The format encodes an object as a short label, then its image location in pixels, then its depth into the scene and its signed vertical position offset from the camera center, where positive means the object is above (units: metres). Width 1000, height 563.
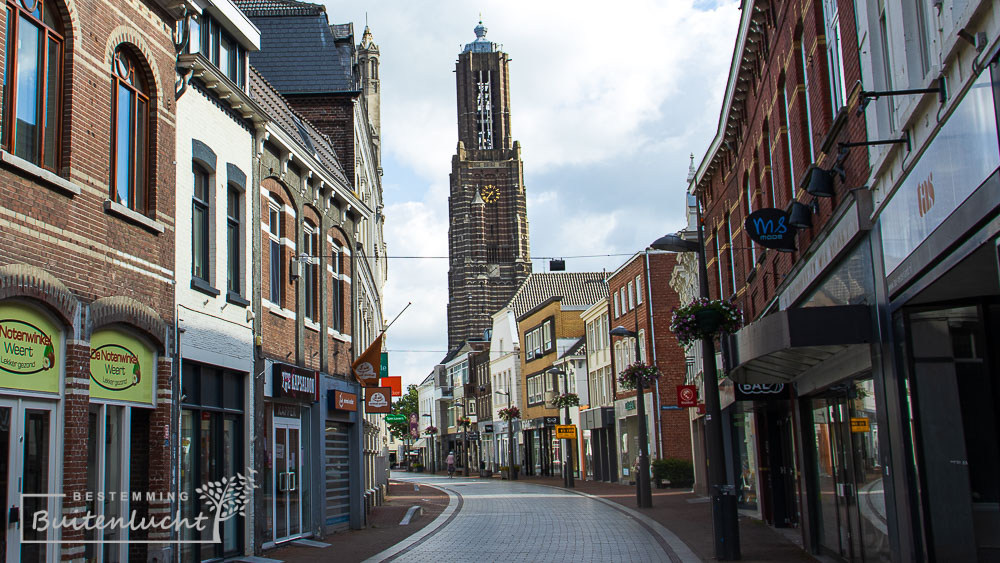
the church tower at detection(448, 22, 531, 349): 116.50 +24.20
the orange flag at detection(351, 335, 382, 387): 22.25 +1.93
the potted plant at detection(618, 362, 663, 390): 33.41 +2.22
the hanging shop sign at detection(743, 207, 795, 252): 13.60 +2.76
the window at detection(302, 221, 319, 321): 20.34 +3.72
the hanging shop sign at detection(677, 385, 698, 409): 29.44 +1.25
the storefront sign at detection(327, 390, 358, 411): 20.81 +1.12
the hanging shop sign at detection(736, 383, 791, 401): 17.08 +0.78
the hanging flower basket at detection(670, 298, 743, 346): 15.86 +1.86
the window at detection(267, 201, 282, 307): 18.24 +3.72
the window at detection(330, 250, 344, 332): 22.14 +3.46
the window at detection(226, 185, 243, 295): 16.11 +3.40
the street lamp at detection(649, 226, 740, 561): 14.41 -0.33
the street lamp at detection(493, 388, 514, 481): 67.44 +0.40
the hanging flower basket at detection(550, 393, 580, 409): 48.62 +2.15
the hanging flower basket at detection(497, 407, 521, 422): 64.06 +2.15
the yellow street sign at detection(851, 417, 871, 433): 11.18 +0.08
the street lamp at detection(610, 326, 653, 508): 28.48 -0.91
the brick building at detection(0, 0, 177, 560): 9.73 +2.21
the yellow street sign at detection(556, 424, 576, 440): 43.19 +0.60
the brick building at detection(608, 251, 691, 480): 42.28 +3.80
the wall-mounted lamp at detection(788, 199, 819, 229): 13.17 +2.81
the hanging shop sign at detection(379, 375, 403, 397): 30.43 +2.08
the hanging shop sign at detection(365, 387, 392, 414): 22.59 +1.19
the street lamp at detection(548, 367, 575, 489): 44.38 -1.02
